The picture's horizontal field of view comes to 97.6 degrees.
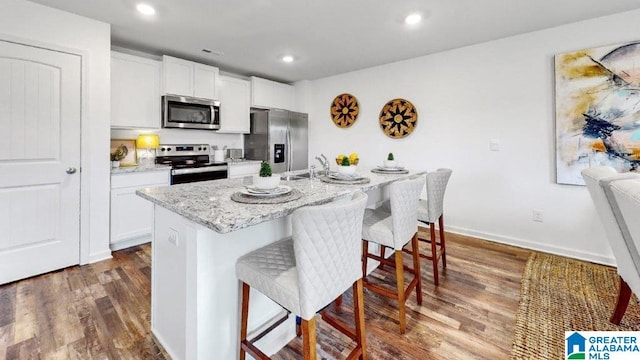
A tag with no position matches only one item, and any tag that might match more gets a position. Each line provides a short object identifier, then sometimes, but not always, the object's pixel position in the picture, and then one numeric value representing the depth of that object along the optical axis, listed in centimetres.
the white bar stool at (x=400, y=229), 169
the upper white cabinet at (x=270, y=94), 447
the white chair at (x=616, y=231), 144
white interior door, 227
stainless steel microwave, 344
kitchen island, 118
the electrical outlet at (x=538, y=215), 302
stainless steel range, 336
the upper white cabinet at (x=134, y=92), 308
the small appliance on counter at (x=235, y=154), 458
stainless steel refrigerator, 445
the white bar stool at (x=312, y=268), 105
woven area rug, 162
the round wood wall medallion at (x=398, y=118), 385
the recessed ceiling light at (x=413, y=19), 255
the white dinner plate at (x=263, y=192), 139
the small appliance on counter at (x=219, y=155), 416
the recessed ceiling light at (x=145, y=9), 238
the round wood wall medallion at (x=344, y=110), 444
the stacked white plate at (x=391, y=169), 267
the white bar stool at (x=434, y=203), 213
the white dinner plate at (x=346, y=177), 205
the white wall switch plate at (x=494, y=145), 321
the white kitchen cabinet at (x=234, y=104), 412
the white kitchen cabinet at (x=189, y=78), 343
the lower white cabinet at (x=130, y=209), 290
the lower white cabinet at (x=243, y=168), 394
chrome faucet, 225
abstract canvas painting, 251
